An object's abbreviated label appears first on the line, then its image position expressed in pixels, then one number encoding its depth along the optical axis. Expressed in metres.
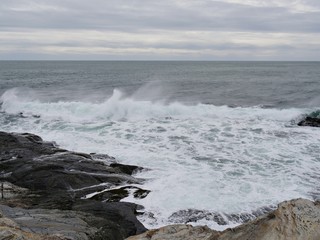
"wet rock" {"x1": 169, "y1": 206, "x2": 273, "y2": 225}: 9.57
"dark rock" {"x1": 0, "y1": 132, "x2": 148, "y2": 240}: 8.72
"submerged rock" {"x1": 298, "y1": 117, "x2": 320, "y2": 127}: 22.02
